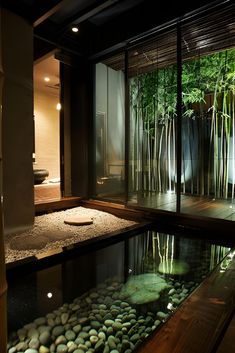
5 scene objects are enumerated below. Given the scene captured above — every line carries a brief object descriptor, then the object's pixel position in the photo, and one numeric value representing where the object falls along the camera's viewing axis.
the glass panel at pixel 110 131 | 4.48
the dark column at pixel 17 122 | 3.03
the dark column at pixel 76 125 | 4.79
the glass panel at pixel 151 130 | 3.84
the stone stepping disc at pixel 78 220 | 3.42
